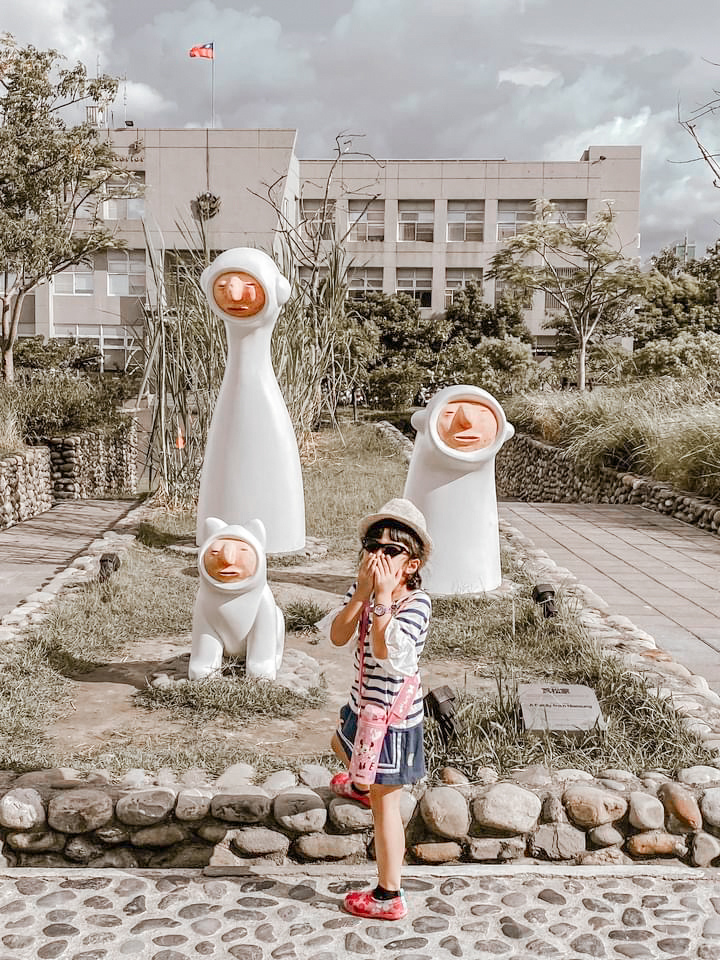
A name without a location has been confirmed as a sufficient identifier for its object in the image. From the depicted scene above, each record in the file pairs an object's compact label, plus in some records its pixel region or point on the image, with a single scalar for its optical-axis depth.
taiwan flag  29.81
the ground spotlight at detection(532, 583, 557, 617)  5.06
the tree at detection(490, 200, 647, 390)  20.94
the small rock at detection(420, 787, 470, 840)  2.90
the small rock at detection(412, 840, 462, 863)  2.91
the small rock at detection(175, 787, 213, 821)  2.89
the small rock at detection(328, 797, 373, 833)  2.88
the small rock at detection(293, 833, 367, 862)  2.88
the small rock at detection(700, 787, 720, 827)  2.91
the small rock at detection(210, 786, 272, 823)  2.89
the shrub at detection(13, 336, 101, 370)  27.25
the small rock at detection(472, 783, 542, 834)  2.90
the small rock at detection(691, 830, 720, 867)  2.90
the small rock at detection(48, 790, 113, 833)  2.87
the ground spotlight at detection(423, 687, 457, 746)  3.32
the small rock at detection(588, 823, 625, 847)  2.93
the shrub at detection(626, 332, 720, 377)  17.19
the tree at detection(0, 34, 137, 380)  15.22
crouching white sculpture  3.96
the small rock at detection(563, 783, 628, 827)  2.91
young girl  2.56
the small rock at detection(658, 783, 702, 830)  2.91
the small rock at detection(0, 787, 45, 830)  2.87
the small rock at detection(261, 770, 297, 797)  3.02
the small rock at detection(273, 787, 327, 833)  2.88
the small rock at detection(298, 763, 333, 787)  3.09
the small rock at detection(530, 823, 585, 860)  2.93
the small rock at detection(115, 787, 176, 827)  2.87
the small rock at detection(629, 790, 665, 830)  2.92
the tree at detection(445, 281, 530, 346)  30.36
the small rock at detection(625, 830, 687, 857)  2.92
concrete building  32.78
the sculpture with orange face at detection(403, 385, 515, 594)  5.59
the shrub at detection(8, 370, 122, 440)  13.80
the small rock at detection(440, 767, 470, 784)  3.09
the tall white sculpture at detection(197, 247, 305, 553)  6.02
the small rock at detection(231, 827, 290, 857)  2.89
